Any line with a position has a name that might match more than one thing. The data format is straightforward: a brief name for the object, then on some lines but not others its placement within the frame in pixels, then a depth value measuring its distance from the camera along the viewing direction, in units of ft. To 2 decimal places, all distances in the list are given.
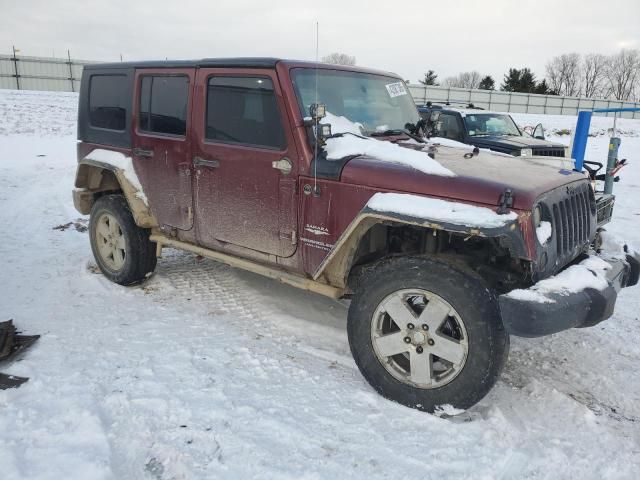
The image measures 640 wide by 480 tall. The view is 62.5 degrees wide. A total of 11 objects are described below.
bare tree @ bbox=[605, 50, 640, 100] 248.93
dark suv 28.74
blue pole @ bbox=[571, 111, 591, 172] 30.40
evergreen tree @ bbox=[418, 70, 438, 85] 182.09
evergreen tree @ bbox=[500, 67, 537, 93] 161.89
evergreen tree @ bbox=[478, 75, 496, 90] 177.88
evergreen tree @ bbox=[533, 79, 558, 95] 156.97
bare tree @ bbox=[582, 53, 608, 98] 257.75
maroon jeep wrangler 9.07
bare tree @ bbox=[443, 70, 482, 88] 277.03
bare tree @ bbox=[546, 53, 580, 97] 257.75
